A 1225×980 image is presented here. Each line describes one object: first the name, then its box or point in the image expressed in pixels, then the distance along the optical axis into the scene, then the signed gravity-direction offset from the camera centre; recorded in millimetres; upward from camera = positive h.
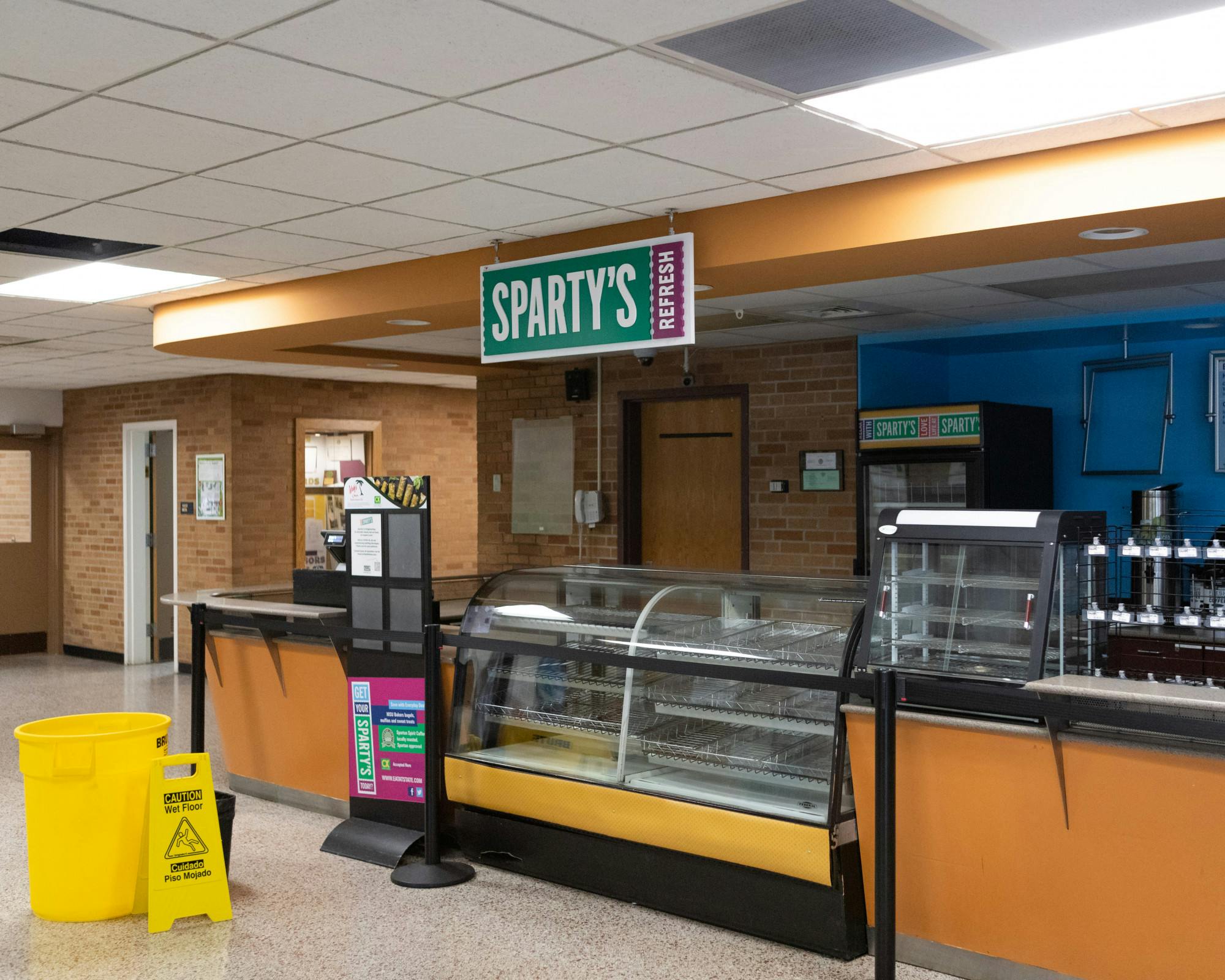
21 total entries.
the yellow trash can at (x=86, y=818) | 3842 -1010
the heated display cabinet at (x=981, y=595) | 3344 -290
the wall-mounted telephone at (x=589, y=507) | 7781 -43
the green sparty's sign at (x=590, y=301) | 4090 +717
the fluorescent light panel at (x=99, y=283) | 5359 +1028
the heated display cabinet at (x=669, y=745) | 3588 -840
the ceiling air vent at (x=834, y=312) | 5887 +922
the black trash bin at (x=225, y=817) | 4191 -1100
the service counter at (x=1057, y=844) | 2939 -917
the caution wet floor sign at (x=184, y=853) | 3830 -1126
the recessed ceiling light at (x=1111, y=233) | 3590 +791
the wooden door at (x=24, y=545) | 10805 -362
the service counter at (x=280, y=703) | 5133 -895
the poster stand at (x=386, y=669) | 4609 -650
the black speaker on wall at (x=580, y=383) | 7926 +773
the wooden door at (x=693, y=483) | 7414 +101
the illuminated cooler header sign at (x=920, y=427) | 6051 +364
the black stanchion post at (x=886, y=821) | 3209 -871
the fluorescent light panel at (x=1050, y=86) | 2676 +1006
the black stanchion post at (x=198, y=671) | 5414 -764
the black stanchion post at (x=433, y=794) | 4246 -1053
